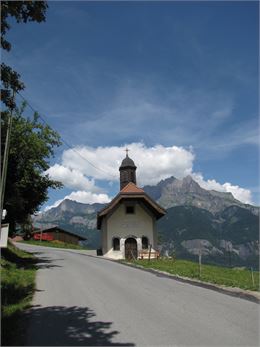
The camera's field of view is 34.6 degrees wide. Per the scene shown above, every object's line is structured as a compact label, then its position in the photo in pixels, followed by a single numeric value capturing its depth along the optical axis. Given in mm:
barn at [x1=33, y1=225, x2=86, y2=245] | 94700
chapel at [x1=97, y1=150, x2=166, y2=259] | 45094
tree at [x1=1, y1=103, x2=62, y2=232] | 27625
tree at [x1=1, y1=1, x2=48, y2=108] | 9539
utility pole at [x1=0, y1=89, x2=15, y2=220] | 9512
